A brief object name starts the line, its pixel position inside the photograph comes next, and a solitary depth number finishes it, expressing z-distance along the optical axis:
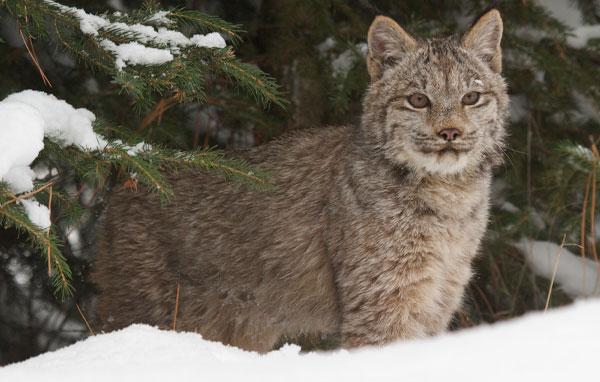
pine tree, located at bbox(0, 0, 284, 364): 7.05
